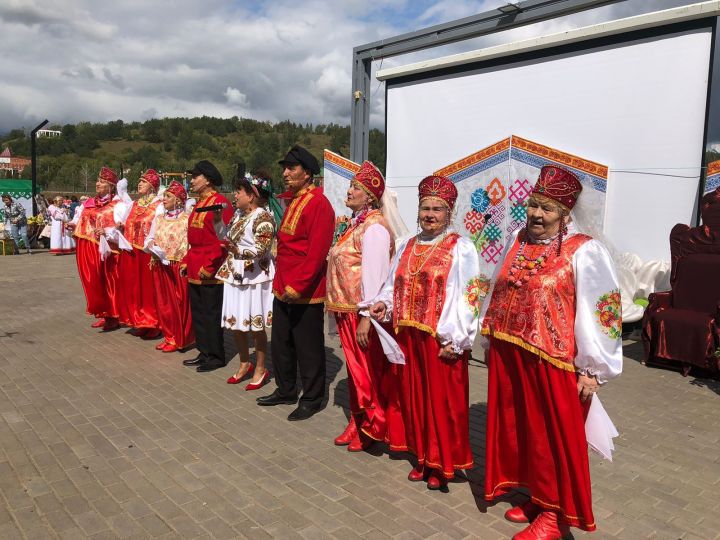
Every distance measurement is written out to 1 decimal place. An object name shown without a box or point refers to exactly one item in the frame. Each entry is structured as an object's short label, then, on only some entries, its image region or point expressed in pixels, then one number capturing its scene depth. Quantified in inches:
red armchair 229.5
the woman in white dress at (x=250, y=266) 189.8
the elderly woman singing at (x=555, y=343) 101.7
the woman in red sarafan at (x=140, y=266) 255.8
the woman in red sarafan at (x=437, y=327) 120.0
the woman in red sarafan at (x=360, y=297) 144.6
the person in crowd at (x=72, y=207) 842.5
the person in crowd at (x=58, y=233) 689.6
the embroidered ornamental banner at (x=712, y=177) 256.2
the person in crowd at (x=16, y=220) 671.1
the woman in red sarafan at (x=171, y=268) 235.0
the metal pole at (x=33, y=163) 769.6
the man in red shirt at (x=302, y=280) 162.6
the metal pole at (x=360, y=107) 380.8
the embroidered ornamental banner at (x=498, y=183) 310.0
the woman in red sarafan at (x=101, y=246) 265.3
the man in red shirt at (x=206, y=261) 207.6
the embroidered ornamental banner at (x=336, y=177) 359.9
